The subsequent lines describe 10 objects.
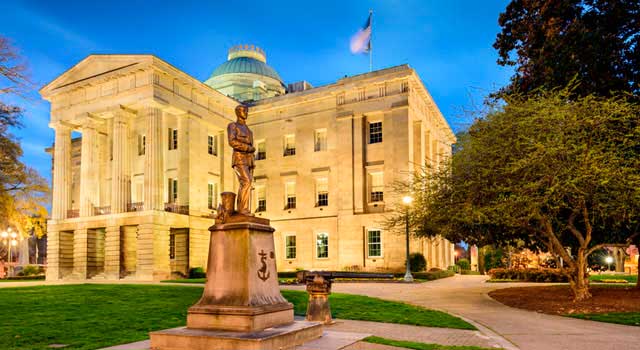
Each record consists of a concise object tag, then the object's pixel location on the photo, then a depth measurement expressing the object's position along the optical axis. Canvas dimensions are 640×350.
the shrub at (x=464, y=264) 52.20
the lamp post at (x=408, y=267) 26.91
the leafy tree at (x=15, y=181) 20.72
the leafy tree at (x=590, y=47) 19.83
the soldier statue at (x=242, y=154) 9.93
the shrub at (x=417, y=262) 36.31
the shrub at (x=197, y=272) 38.31
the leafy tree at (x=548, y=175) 15.84
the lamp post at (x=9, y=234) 43.59
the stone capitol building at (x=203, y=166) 38.09
